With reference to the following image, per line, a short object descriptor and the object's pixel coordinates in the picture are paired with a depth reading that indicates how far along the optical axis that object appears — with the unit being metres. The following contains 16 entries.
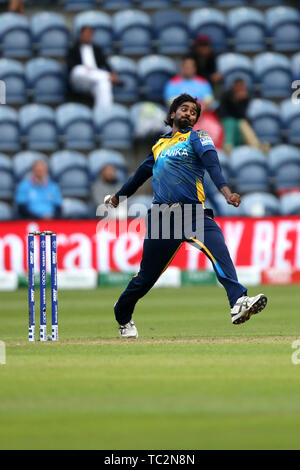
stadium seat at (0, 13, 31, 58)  17.47
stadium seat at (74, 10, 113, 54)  17.76
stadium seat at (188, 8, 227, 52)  17.86
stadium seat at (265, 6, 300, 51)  18.16
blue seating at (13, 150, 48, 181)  15.53
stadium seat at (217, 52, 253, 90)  17.52
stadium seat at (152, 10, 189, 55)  17.91
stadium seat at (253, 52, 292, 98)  17.59
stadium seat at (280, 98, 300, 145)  17.08
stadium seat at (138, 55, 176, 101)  17.11
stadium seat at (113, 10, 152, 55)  17.80
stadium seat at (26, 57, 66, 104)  16.81
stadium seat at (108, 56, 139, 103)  17.30
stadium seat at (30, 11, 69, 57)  17.48
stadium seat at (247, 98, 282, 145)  17.03
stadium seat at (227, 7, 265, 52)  18.05
